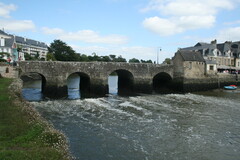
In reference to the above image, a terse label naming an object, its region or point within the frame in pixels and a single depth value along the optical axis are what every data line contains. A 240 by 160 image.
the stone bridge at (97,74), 30.69
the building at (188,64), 41.00
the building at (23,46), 62.46
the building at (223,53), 58.55
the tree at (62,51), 89.50
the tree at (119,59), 146.41
